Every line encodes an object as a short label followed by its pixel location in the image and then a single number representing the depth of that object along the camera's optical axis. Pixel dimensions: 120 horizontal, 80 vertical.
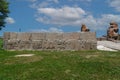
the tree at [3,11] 17.98
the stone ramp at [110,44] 9.61
